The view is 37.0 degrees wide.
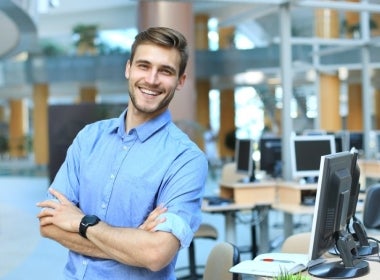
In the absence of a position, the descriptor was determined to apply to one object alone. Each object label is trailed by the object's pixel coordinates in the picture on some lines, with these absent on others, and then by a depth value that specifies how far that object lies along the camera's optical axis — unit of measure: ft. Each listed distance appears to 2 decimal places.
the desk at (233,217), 20.30
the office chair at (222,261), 8.66
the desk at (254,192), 21.13
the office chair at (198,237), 18.15
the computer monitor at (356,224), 9.26
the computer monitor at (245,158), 22.90
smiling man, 5.79
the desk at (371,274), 8.25
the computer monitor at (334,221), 7.97
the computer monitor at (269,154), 25.16
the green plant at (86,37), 71.61
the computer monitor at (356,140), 32.81
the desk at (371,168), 30.63
